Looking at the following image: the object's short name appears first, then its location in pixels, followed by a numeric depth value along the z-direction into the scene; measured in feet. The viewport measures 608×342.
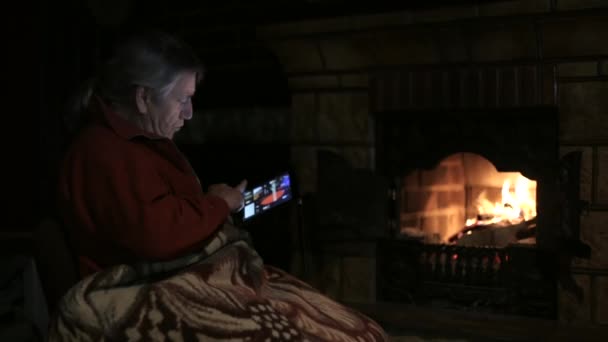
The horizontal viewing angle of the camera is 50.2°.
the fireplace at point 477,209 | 7.88
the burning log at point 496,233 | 8.34
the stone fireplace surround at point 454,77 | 7.48
